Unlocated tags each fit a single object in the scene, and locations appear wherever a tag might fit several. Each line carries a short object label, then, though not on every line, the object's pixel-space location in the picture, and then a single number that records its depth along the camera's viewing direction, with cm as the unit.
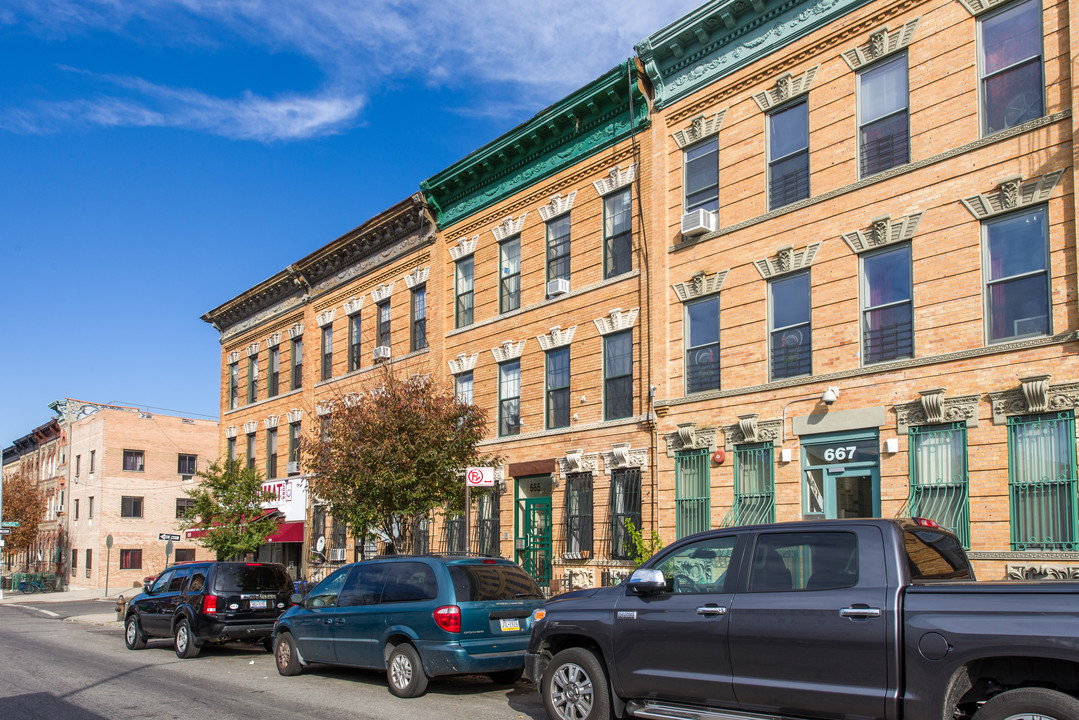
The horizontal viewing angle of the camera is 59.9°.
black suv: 1586
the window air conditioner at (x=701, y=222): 1769
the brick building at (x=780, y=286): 1325
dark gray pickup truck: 609
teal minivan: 1104
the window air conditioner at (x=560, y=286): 2095
